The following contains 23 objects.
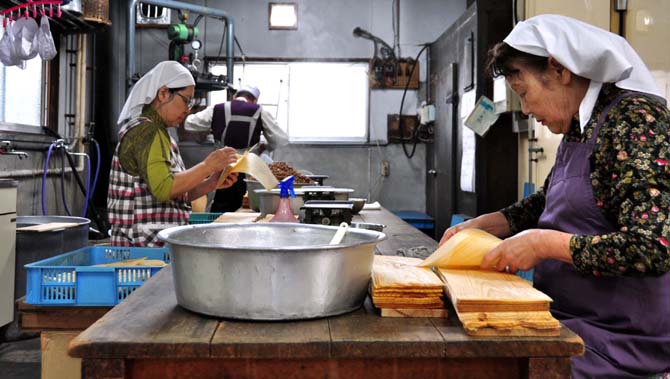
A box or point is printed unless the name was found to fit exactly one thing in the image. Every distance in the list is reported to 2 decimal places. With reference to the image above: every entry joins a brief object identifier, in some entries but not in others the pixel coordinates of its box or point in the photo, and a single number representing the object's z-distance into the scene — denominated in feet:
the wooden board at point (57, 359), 7.47
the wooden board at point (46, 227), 13.25
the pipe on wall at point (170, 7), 22.36
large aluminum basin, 3.70
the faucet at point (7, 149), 15.06
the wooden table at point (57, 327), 7.47
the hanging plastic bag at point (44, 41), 13.83
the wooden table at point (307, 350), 3.53
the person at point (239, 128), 18.13
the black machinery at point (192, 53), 21.31
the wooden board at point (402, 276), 4.12
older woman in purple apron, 4.46
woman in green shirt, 8.99
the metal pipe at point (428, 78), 24.03
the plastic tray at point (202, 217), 11.44
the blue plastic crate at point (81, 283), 7.37
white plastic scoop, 4.55
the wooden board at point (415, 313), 4.10
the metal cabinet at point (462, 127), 16.29
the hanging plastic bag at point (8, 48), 13.47
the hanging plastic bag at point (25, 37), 13.52
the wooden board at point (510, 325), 3.68
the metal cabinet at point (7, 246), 12.66
